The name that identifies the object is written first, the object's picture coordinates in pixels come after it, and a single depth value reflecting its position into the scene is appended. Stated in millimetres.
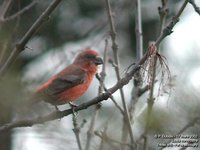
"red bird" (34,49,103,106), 9459
